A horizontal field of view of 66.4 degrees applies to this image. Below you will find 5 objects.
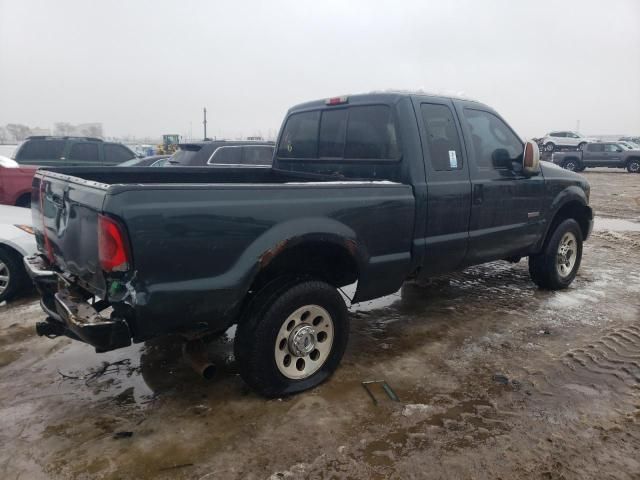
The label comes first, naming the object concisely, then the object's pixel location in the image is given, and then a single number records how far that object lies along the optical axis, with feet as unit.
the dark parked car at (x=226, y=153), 29.19
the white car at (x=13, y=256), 16.02
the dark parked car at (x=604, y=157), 86.53
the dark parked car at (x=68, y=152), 34.63
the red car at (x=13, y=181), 26.81
